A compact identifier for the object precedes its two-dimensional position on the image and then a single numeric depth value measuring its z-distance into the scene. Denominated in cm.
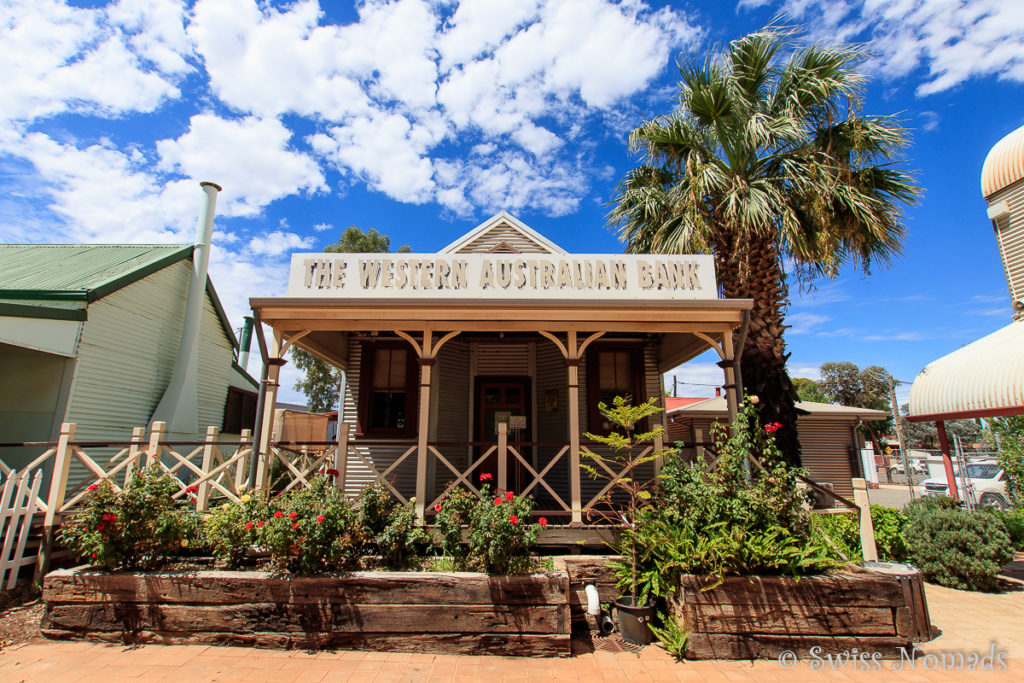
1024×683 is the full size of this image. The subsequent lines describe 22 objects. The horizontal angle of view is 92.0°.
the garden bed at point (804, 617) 478
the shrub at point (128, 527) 509
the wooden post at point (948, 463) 877
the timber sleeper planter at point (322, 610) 484
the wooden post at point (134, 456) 631
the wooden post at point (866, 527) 546
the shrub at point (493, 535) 501
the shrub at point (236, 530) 531
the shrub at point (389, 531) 542
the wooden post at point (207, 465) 701
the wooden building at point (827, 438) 1606
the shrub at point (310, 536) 494
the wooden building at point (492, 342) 682
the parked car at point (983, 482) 1612
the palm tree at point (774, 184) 938
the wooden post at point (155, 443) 647
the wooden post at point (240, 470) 717
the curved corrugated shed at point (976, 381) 851
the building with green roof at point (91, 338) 942
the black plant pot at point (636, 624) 514
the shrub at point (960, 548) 710
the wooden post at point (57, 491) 590
